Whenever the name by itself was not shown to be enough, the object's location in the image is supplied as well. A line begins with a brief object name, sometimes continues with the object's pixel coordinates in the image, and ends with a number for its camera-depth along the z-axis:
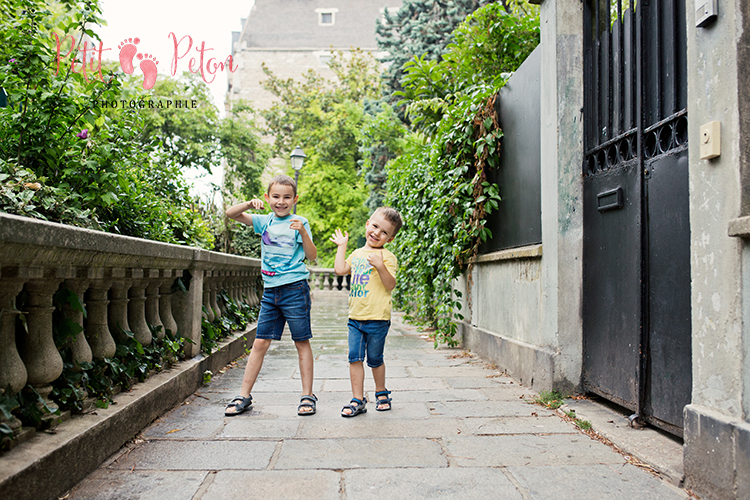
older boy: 3.54
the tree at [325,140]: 24.91
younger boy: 3.52
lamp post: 13.72
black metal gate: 2.74
